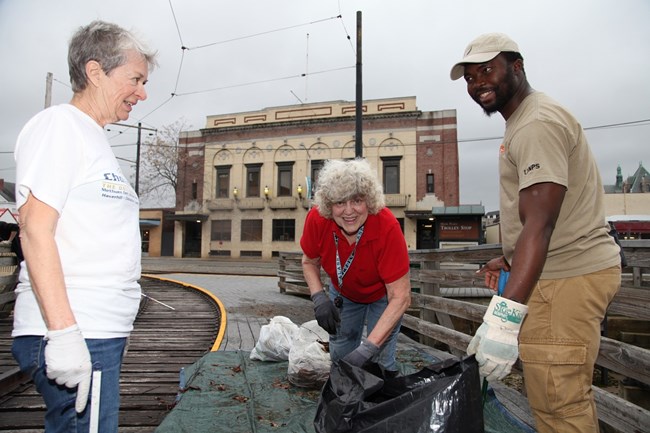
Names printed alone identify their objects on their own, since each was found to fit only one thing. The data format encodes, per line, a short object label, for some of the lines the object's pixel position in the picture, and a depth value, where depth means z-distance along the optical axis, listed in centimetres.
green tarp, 268
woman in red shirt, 256
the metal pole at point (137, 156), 2519
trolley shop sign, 2388
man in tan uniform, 148
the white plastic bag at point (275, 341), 400
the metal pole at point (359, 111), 921
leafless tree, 3181
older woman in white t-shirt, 122
